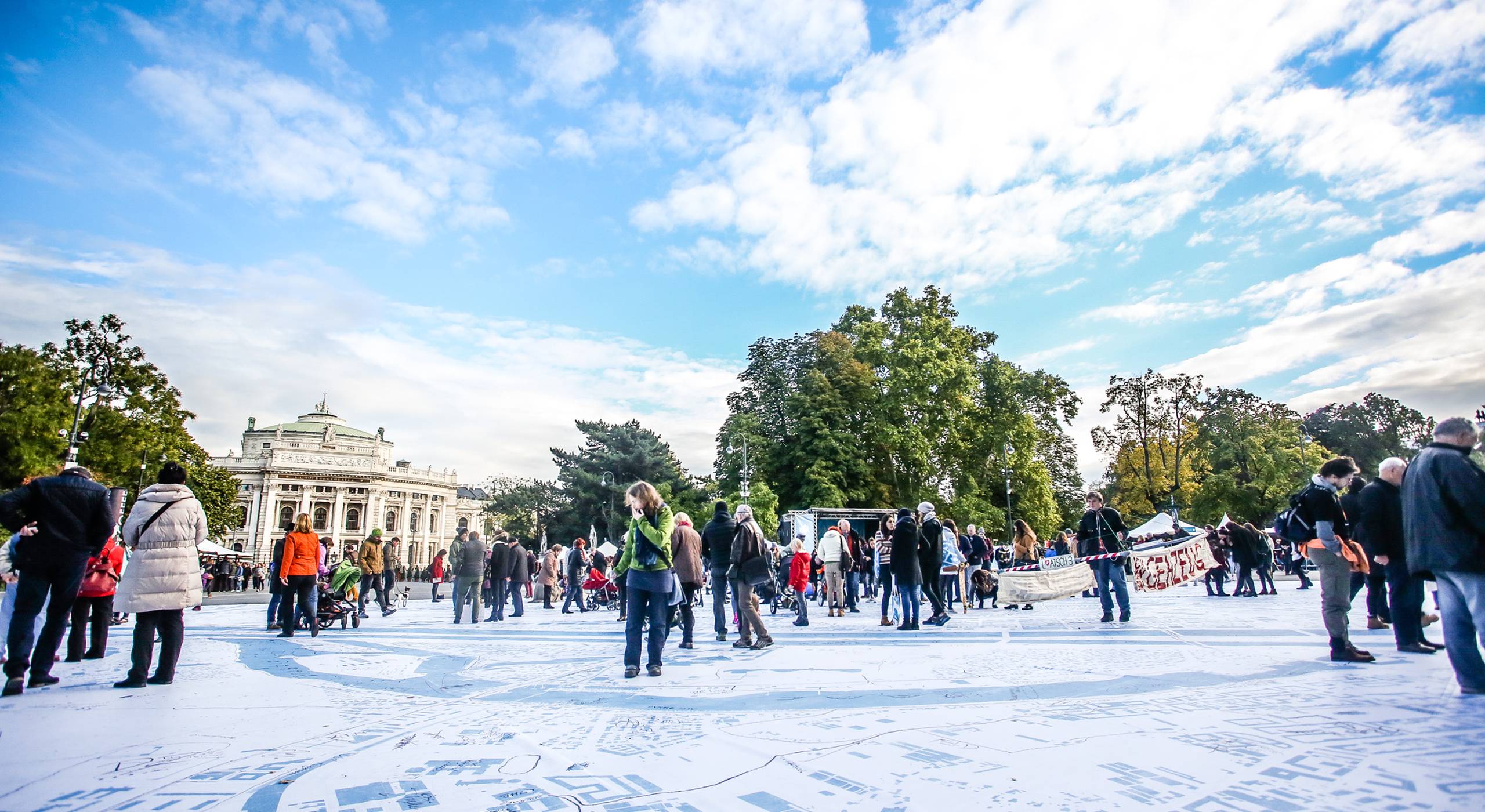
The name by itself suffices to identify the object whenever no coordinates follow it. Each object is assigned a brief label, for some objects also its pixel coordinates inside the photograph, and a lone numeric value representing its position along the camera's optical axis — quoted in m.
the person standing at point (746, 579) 8.33
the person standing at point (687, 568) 8.52
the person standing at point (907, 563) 10.09
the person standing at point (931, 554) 10.83
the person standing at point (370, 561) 14.04
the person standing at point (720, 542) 8.98
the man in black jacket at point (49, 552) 5.42
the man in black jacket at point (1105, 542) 9.94
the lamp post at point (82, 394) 23.67
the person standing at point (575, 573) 16.80
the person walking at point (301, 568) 10.06
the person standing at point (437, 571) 22.73
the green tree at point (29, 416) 25.08
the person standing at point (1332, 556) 5.83
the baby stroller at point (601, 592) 17.88
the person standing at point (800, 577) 11.55
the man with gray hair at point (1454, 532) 4.15
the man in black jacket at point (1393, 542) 6.01
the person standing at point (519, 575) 14.77
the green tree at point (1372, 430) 69.00
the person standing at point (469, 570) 13.09
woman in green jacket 6.28
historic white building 95.88
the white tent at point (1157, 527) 26.73
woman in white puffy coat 5.54
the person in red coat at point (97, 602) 6.82
